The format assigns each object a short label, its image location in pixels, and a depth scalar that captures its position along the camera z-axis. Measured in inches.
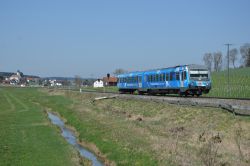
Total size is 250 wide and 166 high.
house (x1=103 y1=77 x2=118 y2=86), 6695.4
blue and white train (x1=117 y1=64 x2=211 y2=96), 1608.0
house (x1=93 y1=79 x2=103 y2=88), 6876.0
